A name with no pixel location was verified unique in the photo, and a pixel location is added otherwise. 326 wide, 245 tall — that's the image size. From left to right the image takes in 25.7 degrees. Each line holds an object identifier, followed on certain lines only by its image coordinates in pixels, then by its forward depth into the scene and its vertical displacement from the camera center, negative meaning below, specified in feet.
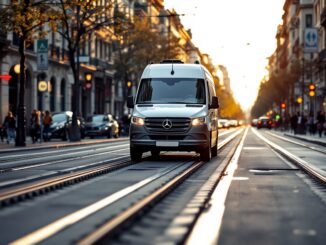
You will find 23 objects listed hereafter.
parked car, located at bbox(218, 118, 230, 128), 338.85 -1.30
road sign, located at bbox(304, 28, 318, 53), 141.81 +16.32
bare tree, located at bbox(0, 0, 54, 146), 83.71 +11.43
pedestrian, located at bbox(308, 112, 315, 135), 188.44 -0.79
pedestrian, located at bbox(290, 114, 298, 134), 187.01 -0.26
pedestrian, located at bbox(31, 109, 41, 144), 108.36 -0.97
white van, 56.18 +0.73
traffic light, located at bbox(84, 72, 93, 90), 140.46 +7.73
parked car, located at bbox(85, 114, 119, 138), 142.41 -1.34
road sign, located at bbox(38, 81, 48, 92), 102.37 +4.71
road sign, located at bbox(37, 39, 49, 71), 96.17 +8.74
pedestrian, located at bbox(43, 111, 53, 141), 117.11 -0.86
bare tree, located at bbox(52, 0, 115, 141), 109.19 +13.03
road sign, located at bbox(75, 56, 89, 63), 131.95 +11.17
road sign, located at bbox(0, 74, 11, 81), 114.96 +6.68
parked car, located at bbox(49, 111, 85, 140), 122.42 -1.06
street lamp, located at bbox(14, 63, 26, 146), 90.84 +0.14
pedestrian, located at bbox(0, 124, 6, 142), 116.87 -2.08
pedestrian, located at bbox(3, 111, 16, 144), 106.52 -1.13
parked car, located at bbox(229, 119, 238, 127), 422.57 -1.59
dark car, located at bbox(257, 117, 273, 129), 350.02 -1.11
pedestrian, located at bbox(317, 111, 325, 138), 155.58 +0.48
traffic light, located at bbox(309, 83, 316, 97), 153.48 +6.70
